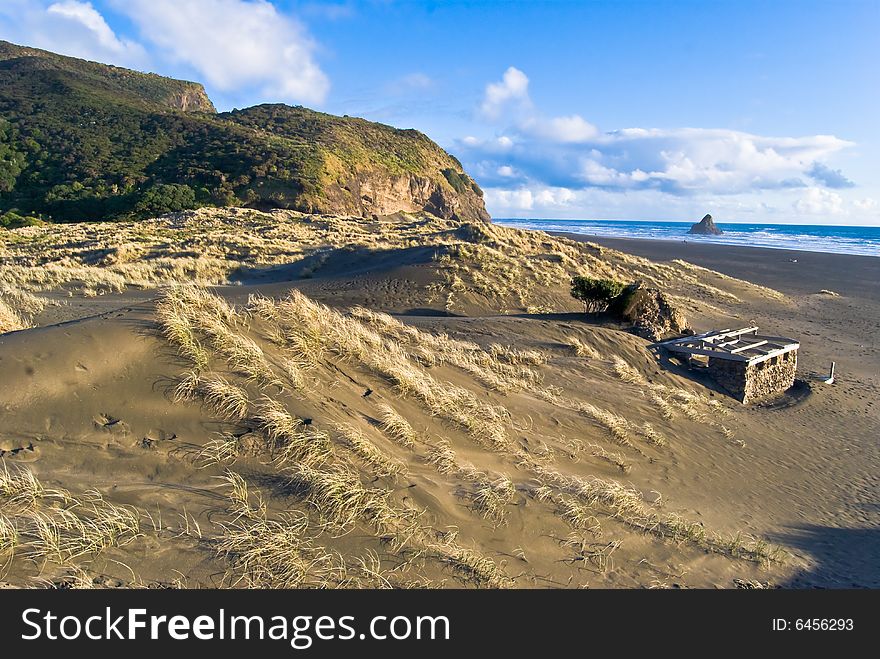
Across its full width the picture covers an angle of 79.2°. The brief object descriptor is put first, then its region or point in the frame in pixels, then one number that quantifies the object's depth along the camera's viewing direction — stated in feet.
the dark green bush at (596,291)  60.03
